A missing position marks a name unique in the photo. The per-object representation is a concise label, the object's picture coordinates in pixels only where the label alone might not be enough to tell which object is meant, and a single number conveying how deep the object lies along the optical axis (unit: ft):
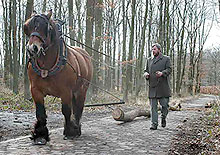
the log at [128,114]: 24.68
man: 22.56
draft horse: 14.57
